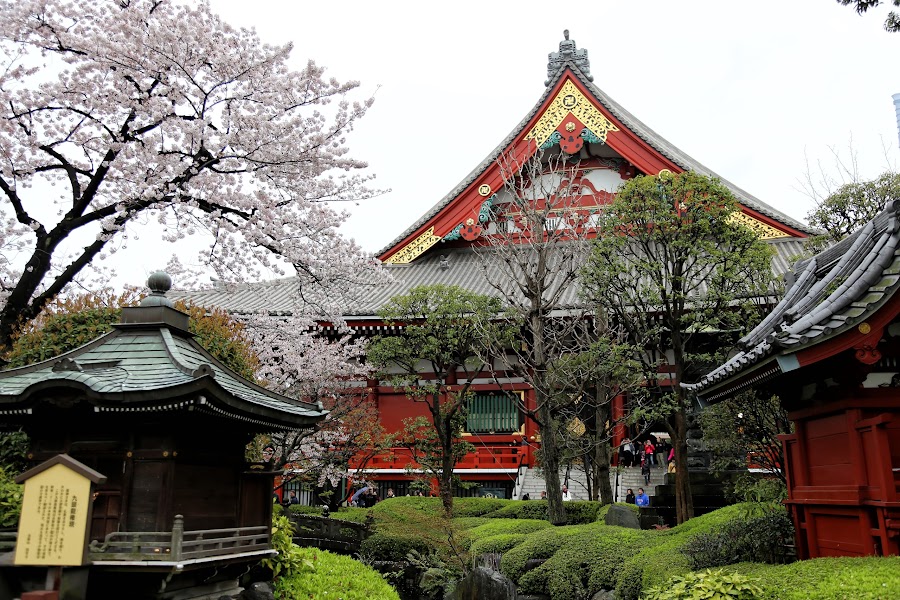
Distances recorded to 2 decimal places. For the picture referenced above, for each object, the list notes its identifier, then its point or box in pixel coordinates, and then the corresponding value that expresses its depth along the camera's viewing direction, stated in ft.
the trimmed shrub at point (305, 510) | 64.54
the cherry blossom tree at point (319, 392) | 65.16
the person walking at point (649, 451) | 74.64
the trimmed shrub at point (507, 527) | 50.11
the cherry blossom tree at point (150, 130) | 39.32
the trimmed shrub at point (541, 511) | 56.70
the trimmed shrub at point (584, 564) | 38.27
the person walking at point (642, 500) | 64.34
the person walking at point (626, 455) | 80.59
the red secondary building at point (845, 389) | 24.57
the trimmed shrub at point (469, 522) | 54.39
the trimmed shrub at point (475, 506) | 61.77
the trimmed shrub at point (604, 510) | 51.78
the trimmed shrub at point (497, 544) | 45.42
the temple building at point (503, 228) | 76.54
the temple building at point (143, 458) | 24.75
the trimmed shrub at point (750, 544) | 31.83
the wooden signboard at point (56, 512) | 23.63
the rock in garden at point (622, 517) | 47.24
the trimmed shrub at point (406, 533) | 47.65
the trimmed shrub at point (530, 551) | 42.14
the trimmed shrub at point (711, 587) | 24.76
